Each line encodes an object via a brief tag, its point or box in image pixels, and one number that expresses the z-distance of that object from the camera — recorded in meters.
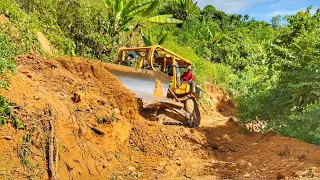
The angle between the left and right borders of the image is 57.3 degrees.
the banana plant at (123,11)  12.39
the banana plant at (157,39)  14.08
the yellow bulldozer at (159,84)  7.40
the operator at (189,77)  9.11
